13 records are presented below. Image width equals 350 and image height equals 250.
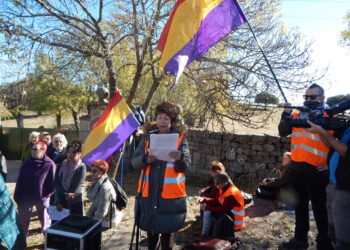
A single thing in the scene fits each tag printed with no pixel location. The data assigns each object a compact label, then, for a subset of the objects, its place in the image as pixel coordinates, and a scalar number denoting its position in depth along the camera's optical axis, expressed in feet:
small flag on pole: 13.29
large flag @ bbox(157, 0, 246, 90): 9.47
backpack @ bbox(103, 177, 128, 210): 12.87
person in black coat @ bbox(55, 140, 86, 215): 12.24
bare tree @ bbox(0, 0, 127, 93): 17.76
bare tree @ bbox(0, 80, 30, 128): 21.33
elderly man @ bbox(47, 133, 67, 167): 14.20
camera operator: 9.33
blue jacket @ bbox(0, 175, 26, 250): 8.48
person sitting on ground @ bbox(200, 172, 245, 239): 10.65
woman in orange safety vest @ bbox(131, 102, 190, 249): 8.09
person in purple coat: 12.01
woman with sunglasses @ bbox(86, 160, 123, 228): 11.93
